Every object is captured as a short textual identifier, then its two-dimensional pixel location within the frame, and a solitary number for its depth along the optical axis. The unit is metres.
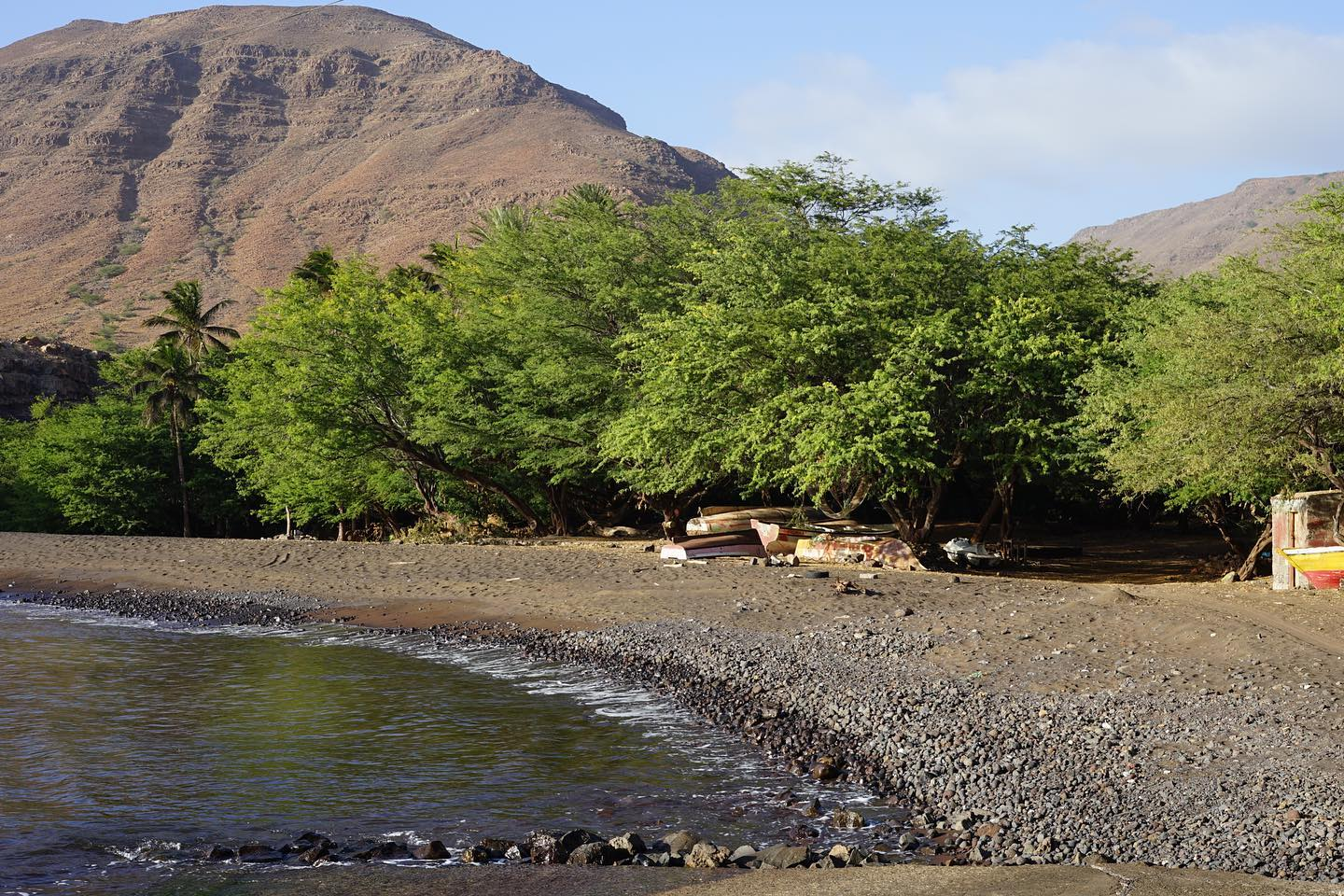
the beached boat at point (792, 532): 26.44
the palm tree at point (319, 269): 51.25
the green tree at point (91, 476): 43.72
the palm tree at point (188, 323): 51.62
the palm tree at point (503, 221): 41.34
